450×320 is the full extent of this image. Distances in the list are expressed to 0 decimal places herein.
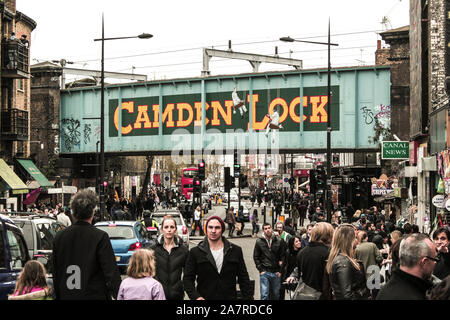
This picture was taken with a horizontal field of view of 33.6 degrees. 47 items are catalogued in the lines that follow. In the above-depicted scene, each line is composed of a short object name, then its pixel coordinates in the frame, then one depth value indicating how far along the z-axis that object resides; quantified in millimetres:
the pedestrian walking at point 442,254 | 8798
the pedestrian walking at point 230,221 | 36656
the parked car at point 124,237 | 18762
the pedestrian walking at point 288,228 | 16650
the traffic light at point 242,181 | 37125
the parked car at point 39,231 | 13680
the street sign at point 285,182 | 54391
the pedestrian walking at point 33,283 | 6805
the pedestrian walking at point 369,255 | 11414
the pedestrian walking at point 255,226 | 37625
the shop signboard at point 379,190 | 36000
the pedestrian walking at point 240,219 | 38019
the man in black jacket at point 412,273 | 4934
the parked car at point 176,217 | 25412
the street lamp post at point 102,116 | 30547
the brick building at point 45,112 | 46531
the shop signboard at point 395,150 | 31766
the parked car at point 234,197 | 76350
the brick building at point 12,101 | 35191
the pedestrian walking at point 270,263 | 12495
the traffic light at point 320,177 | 30312
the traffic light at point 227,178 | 36250
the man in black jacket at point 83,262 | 6742
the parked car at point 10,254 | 9031
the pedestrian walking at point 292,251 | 13048
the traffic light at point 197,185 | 38581
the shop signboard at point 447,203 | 18173
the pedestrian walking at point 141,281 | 6727
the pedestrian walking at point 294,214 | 40312
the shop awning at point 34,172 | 38375
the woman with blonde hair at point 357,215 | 30797
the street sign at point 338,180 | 45088
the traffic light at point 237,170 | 37569
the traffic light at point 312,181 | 31062
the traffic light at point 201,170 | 38062
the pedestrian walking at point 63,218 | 26594
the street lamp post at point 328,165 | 28348
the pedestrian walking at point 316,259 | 8391
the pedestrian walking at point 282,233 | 15055
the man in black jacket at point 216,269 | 7691
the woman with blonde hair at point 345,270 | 7535
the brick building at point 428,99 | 26641
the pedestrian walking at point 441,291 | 4793
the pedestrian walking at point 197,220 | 38188
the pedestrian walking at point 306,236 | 14609
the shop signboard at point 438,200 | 20734
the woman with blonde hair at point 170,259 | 8328
